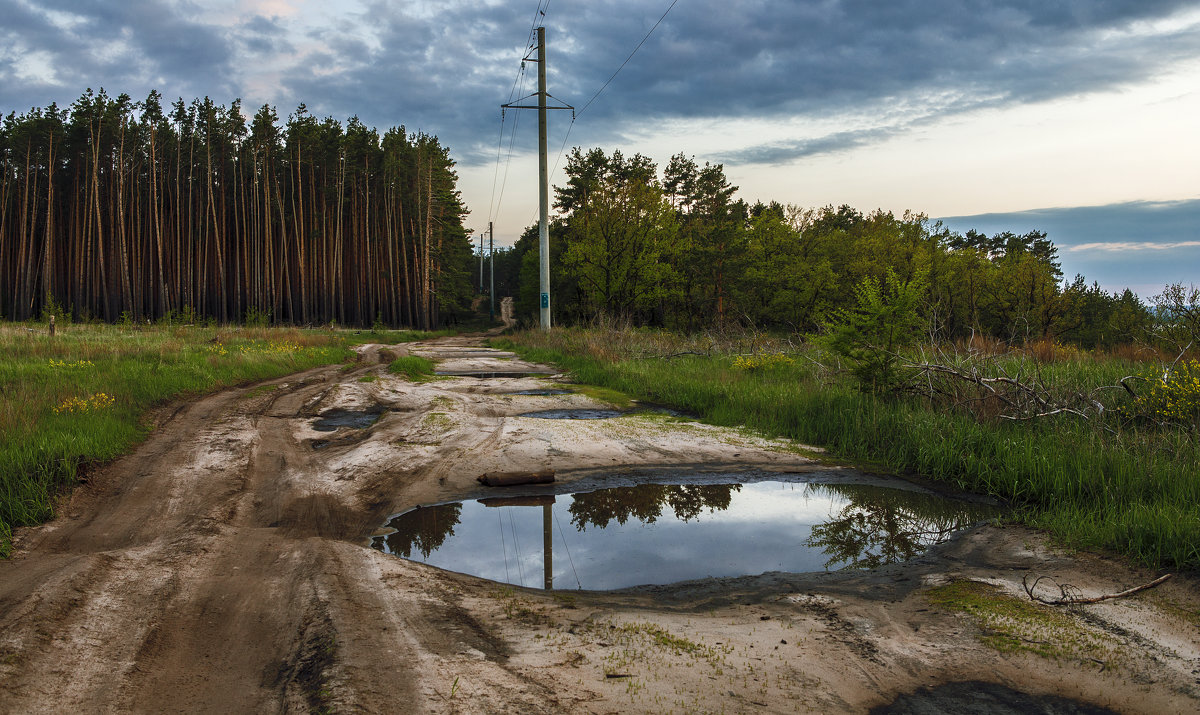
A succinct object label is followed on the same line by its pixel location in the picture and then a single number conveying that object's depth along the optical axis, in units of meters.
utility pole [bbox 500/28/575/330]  23.95
